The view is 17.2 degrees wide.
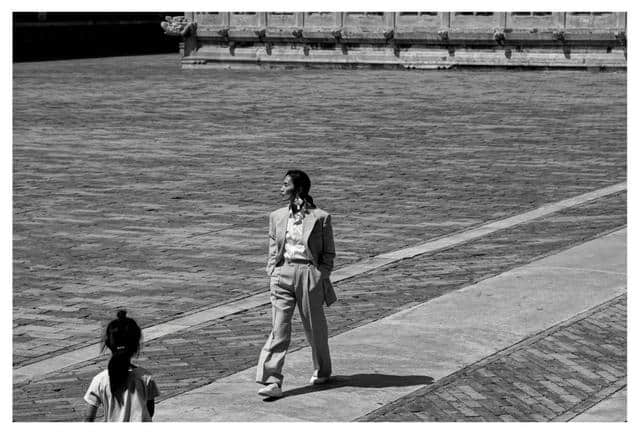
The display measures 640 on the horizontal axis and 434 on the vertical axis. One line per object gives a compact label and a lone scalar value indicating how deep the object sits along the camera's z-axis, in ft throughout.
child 38.40
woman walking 52.82
